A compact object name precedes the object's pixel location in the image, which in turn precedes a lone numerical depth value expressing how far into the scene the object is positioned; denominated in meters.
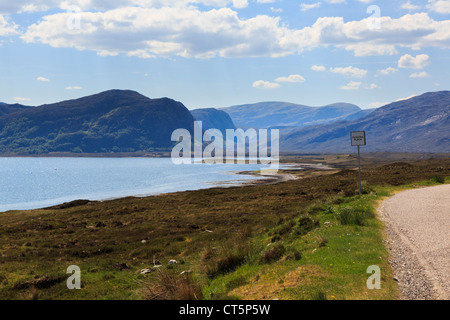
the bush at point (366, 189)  32.58
